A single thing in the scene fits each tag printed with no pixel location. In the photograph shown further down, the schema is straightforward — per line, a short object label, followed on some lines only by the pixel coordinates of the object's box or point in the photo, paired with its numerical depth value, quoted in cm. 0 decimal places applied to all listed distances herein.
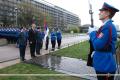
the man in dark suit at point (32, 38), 555
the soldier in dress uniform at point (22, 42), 491
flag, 658
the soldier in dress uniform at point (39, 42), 622
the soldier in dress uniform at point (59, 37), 822
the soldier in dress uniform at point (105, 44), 141
